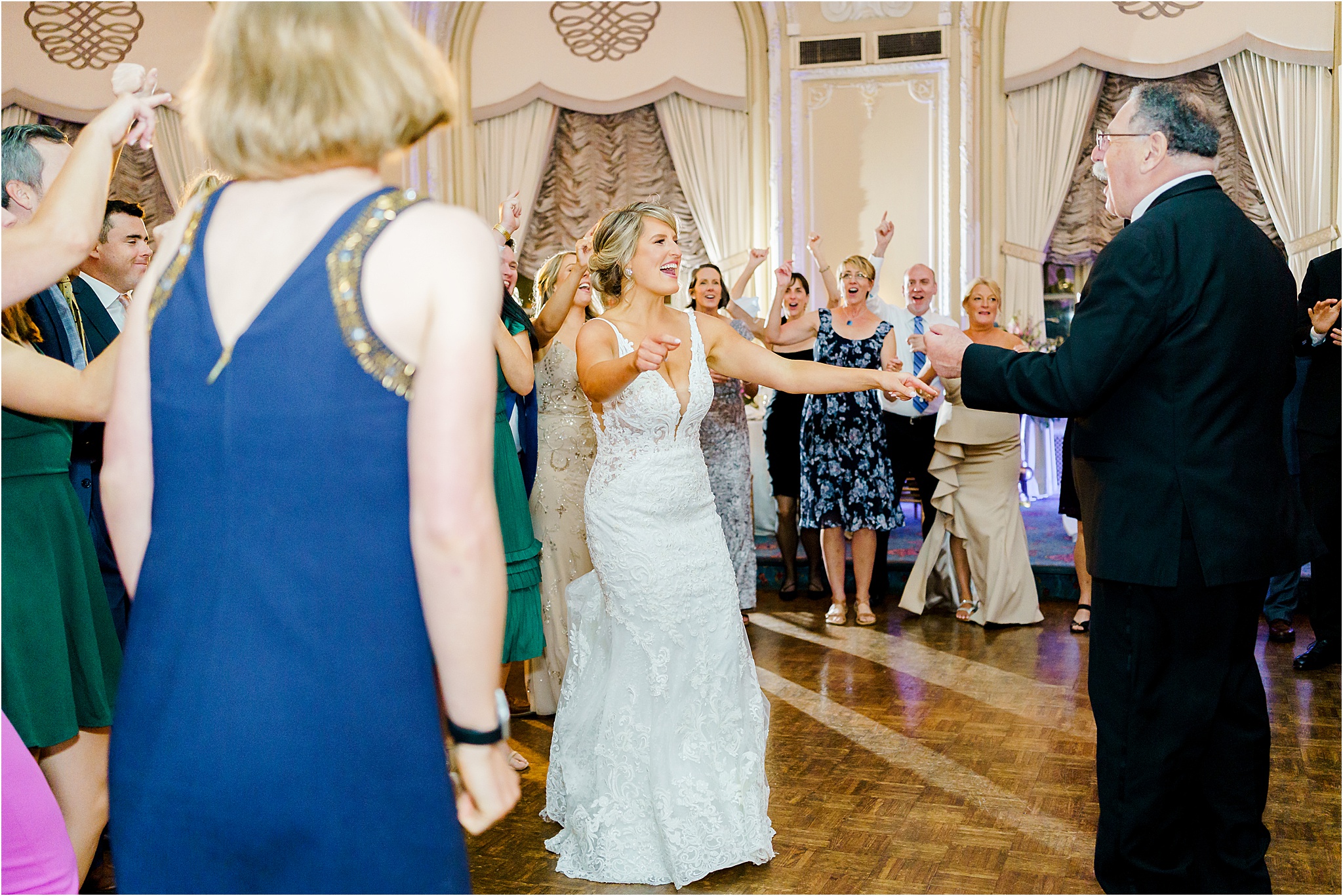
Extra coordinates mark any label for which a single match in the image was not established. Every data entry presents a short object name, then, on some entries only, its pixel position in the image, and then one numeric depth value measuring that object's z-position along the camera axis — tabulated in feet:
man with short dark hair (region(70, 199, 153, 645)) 8.34
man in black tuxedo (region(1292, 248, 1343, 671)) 14.06
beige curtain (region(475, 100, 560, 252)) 31.14
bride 9.11
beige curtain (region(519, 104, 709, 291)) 31.22
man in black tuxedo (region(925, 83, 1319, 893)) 7.59
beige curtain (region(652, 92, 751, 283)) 30.32
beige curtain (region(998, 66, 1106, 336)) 28.60
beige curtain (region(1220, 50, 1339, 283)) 26.73
